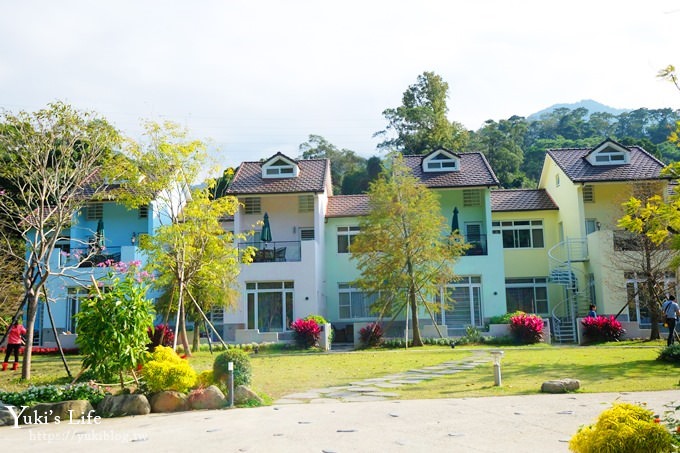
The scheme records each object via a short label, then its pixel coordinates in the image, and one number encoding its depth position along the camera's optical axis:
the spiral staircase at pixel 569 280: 26.17
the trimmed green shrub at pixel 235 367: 11.30
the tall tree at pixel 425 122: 45.00
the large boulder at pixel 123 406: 10.42
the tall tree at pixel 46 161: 15.43
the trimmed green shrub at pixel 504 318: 24.34
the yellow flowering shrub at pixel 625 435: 5.00
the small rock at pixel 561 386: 10.88
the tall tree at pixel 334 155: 58.91
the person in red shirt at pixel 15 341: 17.50
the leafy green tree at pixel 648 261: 22.03
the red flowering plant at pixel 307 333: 23.12
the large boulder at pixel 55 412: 10.08
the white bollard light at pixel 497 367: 12.02
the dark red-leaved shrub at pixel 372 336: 23.30
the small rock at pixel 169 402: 10.69
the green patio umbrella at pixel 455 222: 28.12
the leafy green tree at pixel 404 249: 23.25
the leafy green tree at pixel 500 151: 49.06
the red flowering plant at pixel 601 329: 22.42
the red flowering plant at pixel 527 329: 22.89
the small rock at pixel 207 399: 10.67
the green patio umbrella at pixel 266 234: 27.41
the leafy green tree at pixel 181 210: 19.14
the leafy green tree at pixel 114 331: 11.18
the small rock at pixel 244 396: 10.83
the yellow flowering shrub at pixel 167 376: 10.84
